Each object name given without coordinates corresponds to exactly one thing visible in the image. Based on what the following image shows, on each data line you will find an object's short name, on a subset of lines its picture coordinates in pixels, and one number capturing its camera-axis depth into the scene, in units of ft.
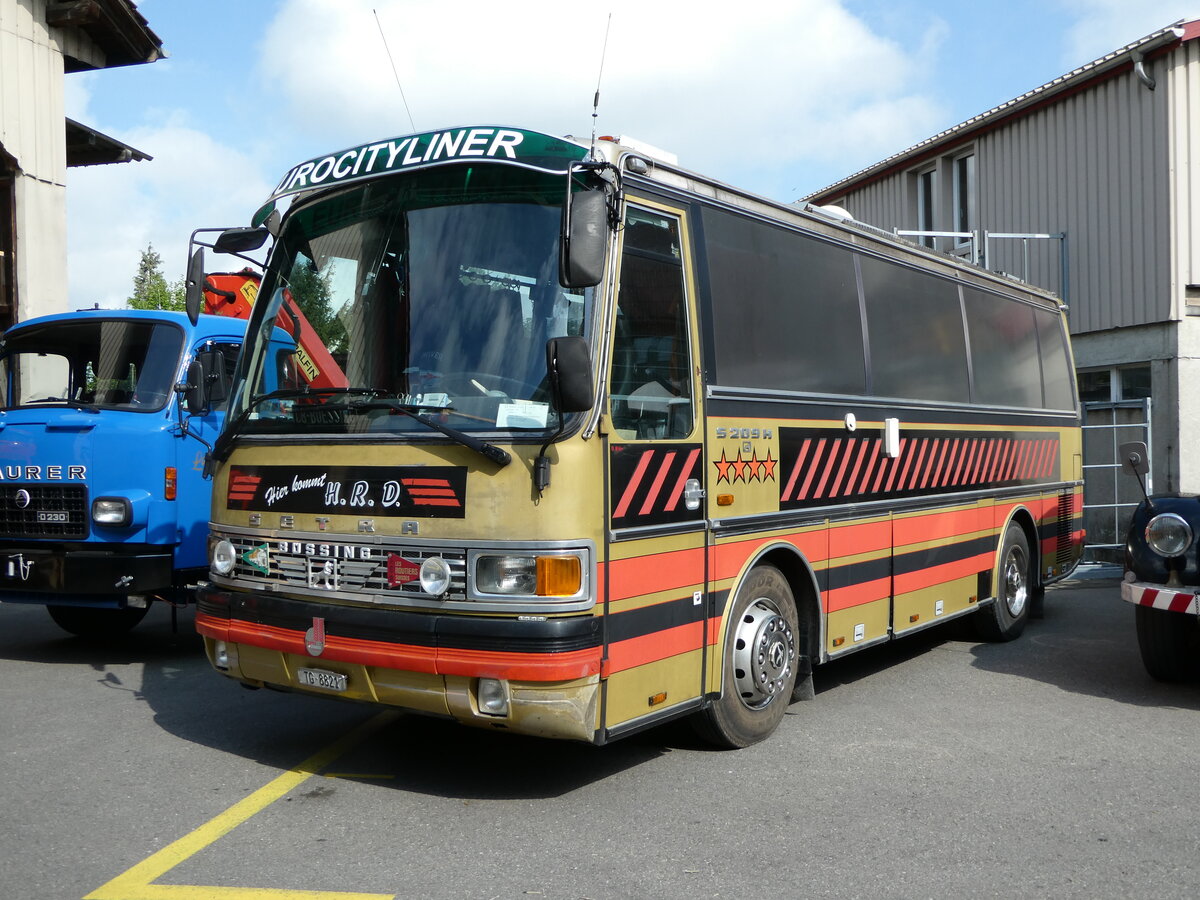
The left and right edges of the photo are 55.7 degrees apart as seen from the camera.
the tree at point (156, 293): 158.71
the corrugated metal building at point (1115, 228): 47.55
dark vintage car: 22.39
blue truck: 25.64
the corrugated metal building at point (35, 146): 54.85
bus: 15.64
